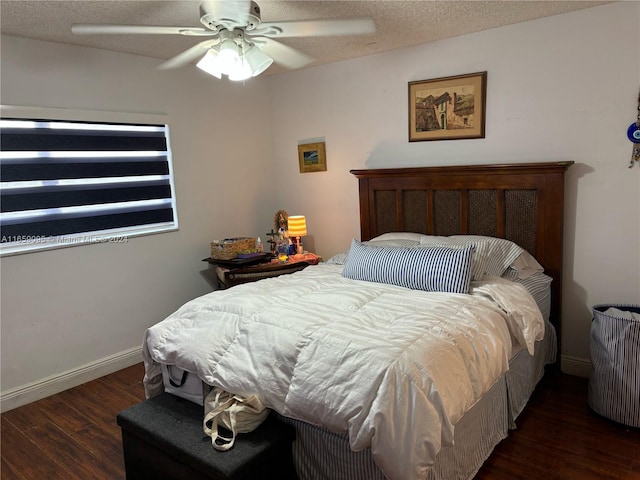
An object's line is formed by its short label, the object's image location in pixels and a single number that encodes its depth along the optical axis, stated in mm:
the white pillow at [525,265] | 2996
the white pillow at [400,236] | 3432
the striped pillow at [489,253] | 2867
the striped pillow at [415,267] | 2625
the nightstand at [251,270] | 3775
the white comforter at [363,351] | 1702
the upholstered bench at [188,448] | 1850
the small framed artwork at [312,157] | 4273
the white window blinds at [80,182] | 3078
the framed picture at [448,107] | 3336
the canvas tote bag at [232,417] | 1938
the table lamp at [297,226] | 4141
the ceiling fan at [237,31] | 2137
